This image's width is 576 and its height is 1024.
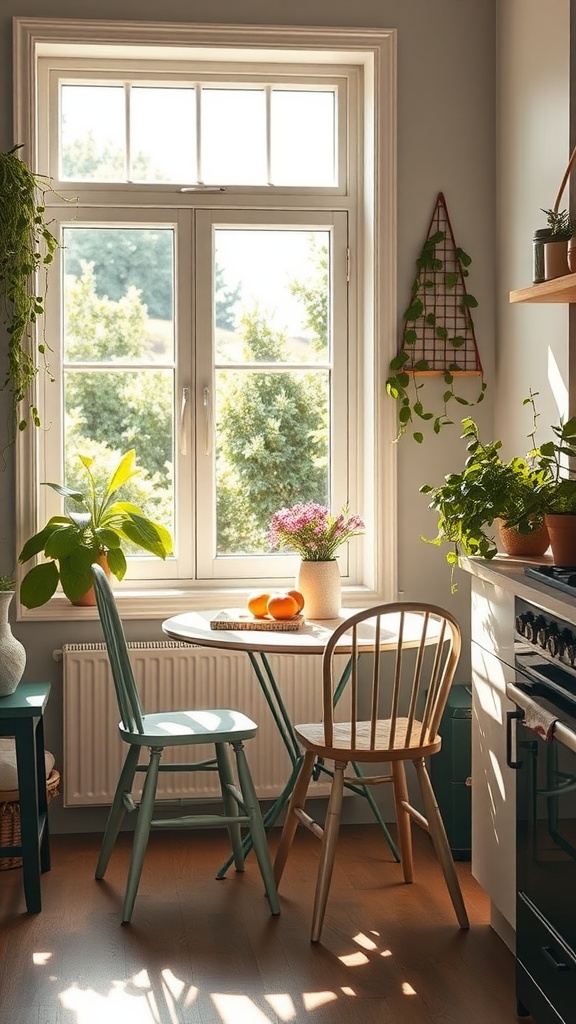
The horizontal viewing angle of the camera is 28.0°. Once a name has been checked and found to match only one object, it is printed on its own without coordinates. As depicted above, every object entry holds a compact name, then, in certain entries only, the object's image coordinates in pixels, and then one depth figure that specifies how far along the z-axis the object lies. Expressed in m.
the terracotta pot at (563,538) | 2.73
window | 4.02
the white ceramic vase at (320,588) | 3.55
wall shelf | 2.74
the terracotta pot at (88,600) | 3.90
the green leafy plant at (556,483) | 2.82
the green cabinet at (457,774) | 3.63
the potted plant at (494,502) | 2.98
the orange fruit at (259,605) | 3.48
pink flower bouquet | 3.53
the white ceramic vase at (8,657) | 3.47
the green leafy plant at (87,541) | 3.68
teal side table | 3.24
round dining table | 3.12
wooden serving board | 3.36
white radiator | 3.85
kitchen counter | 2.25
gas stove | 2.38
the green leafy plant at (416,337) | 3.93
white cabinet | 2.79
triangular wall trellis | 3.95
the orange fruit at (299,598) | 3.46
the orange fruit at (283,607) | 3.42
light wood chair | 2.99
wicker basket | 3.49
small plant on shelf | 2.91
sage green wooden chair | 3.18
